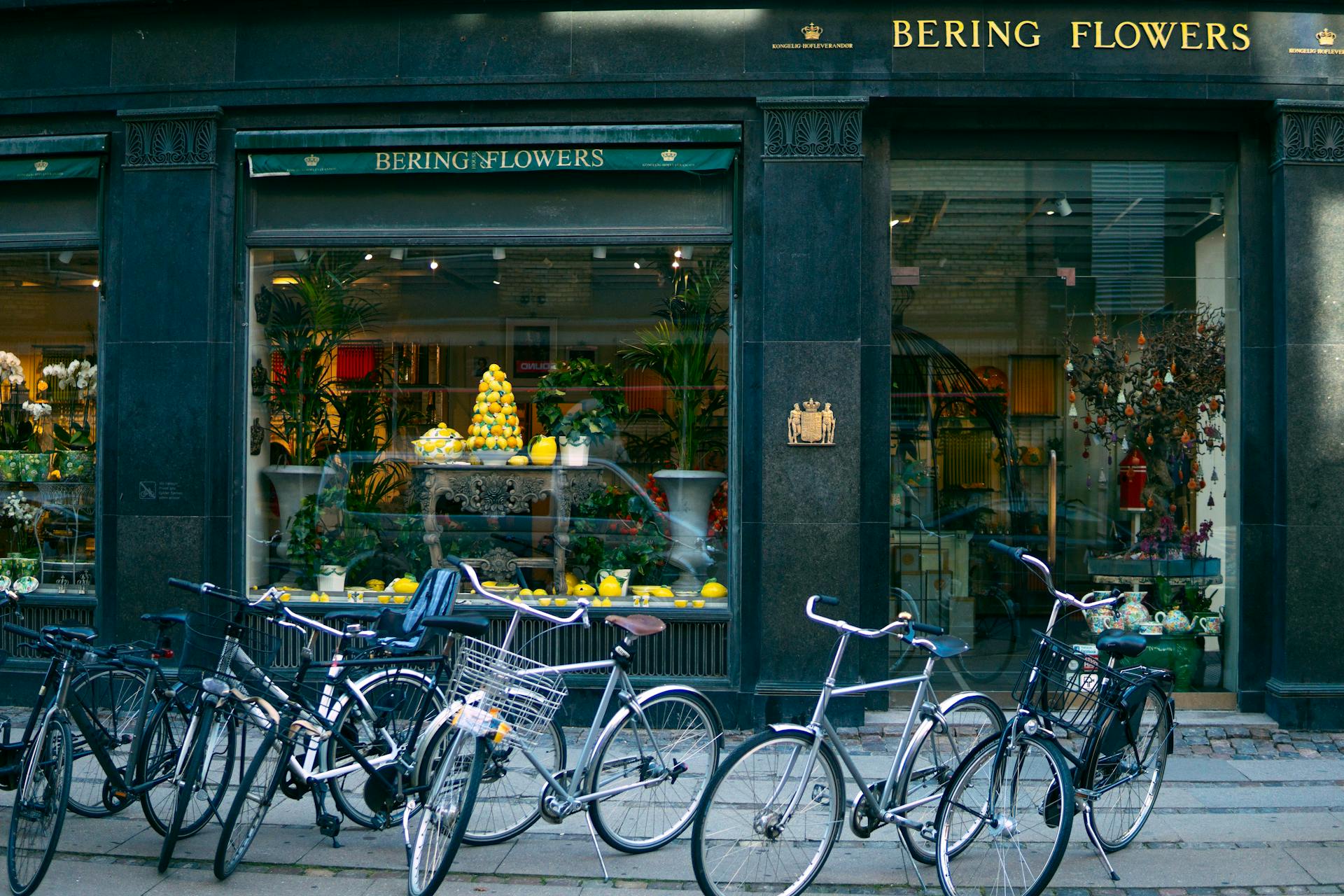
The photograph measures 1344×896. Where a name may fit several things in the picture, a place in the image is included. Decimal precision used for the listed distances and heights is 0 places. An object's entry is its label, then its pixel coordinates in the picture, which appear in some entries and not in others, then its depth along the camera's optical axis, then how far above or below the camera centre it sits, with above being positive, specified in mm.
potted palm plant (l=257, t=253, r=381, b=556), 8969 +957
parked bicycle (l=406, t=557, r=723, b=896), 4953 -1379
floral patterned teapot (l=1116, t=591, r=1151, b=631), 8711 -1101
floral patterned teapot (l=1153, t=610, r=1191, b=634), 8695 -1159
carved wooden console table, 8852 -163
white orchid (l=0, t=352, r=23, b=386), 9344 +824
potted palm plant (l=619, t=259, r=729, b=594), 8672 +564
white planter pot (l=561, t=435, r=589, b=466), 8922 +105
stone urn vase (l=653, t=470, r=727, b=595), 8688 -376
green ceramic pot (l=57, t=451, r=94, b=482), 9070 +18
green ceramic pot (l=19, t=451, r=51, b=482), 9258 +11
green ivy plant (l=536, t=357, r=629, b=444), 8914 +536
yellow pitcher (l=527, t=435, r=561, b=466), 8914 +160
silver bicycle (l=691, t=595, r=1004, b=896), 4742 -1418
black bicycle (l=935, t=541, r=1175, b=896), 4934 -1376
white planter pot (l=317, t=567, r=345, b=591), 9023 -887
